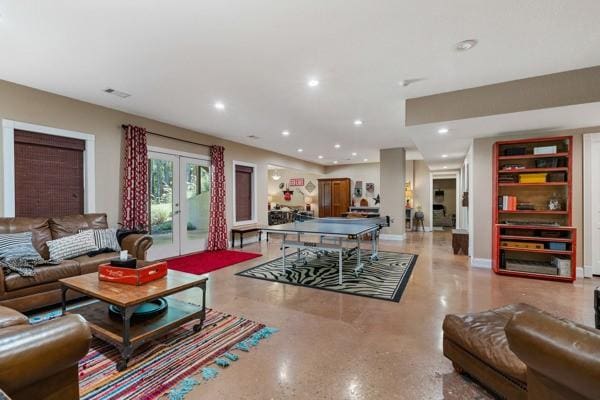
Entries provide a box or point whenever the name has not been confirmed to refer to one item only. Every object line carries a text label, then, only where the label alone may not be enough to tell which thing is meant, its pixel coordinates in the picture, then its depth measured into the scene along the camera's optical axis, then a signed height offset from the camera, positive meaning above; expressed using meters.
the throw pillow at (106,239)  3.66 -0.54
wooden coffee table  1.96 -1.01
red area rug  4.72 -1.19
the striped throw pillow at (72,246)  3.28 -0.57
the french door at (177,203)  5.30 -0.08
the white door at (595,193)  4.16 +0.08
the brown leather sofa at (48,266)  2.67 -0.72
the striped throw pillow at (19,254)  2.74 -0.59
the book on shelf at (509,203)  4.54 -0.07
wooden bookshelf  4.13 -0.18
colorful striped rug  1.74 -1.21
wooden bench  6.71 -0.81
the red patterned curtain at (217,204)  6.26 -0.10
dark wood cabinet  10.76 +0.12
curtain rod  4.59 +1.24
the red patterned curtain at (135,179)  4.55 +0.35
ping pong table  3.99 -0.48
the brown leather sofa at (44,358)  1.04 -0.65
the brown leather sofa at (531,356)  0.96 -0.71
